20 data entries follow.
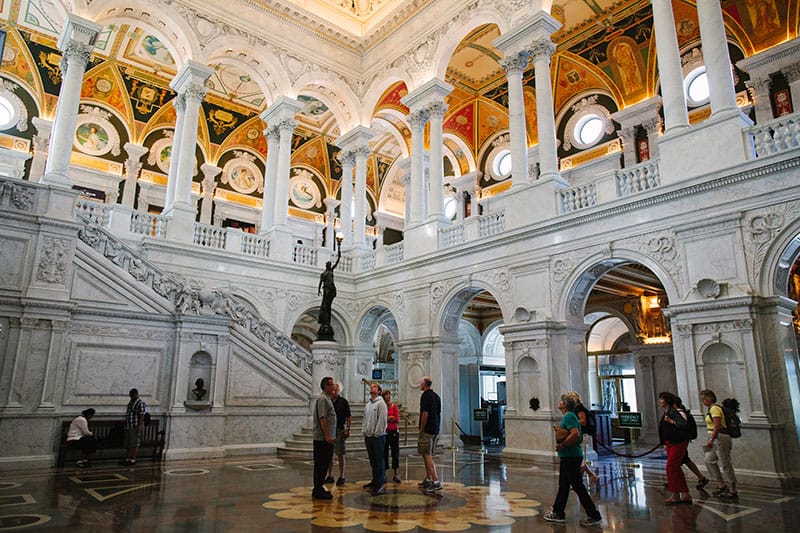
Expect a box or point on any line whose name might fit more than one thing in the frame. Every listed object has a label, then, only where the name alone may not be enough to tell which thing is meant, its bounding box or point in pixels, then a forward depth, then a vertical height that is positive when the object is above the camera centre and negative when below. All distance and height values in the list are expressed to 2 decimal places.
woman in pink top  9.27 -0.47
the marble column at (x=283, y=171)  19.20 +7.85
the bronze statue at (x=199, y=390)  12.57 +0.31
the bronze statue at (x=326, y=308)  14.09 +2.36
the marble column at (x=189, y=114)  17.47 +8.89
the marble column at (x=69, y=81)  15.01 +8.65
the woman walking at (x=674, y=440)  6.95 -0.37
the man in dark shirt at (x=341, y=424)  8.57 -0.27
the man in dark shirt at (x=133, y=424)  10.78 -0.37
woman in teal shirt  5.87 -0.67
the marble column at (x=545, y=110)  14.37 +7.47
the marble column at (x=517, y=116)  15.03 +7.60
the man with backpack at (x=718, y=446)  7.85 -0.51
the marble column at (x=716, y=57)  11.10 +6.84
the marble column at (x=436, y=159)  17.42 +7.56
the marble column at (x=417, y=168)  18.16 +7.47
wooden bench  10.74 -0.69
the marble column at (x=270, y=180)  19.55 +7.63
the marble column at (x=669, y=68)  11.91 +7.12
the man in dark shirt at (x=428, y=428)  7.87 -0.29
